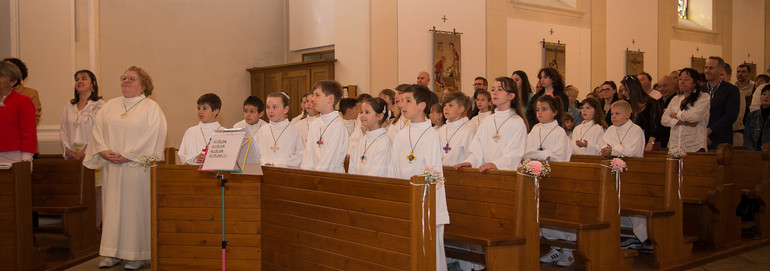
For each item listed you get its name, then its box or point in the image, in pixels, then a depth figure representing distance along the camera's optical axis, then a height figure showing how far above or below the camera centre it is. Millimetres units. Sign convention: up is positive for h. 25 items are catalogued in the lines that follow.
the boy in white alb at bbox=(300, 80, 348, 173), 4824 -83
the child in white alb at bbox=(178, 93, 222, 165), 5647 -76
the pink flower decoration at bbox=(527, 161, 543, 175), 4066 -282
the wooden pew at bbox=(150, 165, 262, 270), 4730 -730
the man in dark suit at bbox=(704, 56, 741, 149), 7314 +226
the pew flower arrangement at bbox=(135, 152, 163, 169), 5016 -270
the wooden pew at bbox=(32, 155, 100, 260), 5984 -669
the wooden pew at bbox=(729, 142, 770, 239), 6602 -587
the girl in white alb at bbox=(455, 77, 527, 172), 5203 -85
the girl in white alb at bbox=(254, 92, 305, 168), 5383 -117
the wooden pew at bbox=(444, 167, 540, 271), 4160 -673
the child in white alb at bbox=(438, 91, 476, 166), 5719 -73
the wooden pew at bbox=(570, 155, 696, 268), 5383 -720
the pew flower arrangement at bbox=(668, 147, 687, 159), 5336 -252
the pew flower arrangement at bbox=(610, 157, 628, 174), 4641 -309
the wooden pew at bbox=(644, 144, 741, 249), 6095 -726
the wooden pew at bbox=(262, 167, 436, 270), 3475 -622
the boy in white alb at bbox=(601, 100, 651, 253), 5957 -200
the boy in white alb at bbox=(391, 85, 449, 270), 4520 -109
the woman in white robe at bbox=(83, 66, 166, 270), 5355 -343
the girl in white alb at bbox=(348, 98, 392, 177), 4715 -150
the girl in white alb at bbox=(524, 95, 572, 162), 5723 -119
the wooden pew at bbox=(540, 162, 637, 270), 4680 -677
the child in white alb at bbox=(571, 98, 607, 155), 6891 -44
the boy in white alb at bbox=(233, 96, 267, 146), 6301 +123
